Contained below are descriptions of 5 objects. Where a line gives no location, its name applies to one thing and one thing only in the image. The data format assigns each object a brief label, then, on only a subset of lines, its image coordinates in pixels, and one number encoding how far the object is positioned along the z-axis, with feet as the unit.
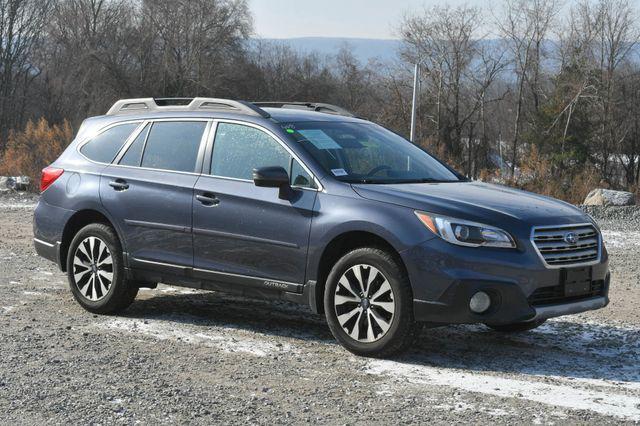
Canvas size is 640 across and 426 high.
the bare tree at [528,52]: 233.14
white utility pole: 70.30
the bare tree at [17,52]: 220.02
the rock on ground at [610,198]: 59.26
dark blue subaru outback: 18.51
